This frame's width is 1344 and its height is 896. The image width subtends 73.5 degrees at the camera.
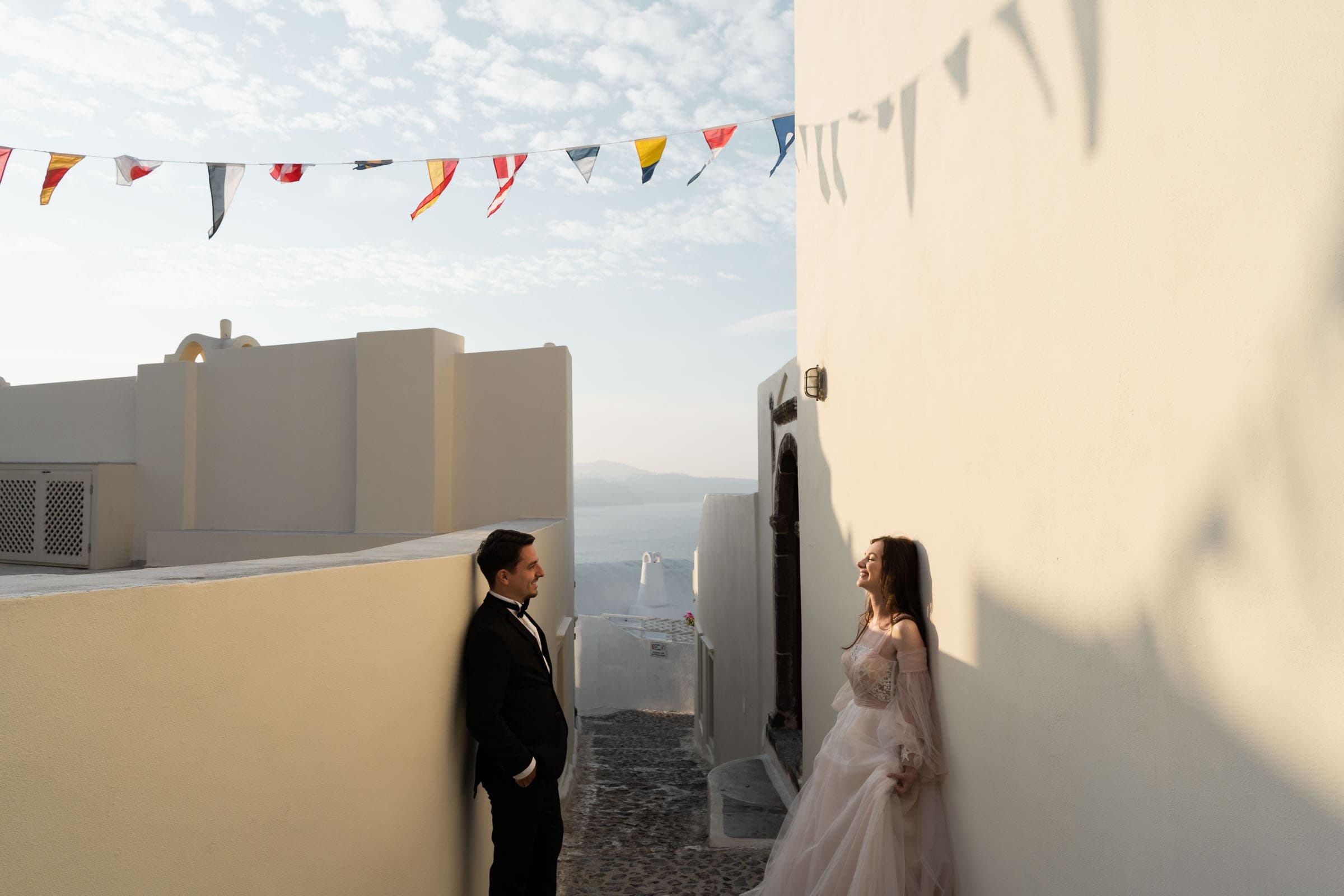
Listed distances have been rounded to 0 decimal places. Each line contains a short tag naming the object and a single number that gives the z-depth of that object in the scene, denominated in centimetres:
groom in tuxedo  330
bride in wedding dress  365
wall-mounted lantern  598
